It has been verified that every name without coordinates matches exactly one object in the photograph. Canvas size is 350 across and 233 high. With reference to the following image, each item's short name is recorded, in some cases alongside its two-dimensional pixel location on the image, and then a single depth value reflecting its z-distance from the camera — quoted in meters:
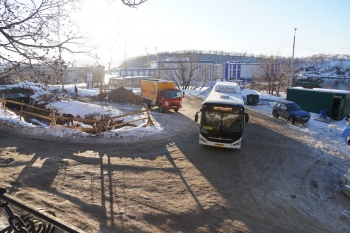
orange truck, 25.61
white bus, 13.90
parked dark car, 22.64
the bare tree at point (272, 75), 48.88
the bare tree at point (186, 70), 50.06
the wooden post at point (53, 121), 16.34
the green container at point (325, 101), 25.50
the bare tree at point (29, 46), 6.22
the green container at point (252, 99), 33.31
